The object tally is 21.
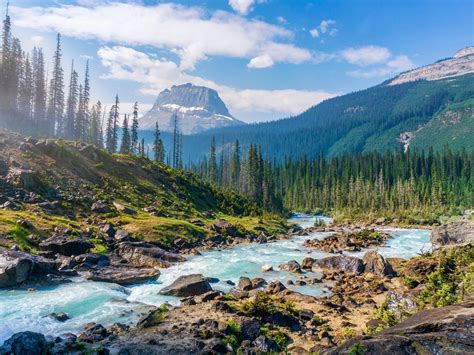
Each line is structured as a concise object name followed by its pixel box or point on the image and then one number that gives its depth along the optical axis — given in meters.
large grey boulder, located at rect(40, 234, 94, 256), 36.00
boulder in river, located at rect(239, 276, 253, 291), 31.91
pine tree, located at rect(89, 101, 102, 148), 126.68
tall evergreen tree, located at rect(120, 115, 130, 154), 114.44
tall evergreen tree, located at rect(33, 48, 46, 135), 111.18
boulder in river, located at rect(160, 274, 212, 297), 29.00
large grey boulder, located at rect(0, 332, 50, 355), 16.50
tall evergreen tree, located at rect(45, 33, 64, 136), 110.69
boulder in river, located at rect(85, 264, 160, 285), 31.77
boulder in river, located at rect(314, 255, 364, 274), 39.44
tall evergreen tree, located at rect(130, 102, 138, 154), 117.49
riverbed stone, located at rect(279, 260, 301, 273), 39.72
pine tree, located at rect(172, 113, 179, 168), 125.00
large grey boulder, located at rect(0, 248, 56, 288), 27.53
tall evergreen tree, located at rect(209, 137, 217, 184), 142.85
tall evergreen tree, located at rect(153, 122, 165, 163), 113.45
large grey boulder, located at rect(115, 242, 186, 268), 38.75
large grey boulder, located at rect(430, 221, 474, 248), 56.75
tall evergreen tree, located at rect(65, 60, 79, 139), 113.22
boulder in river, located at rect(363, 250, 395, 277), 37.41
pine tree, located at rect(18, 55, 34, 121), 109.16
